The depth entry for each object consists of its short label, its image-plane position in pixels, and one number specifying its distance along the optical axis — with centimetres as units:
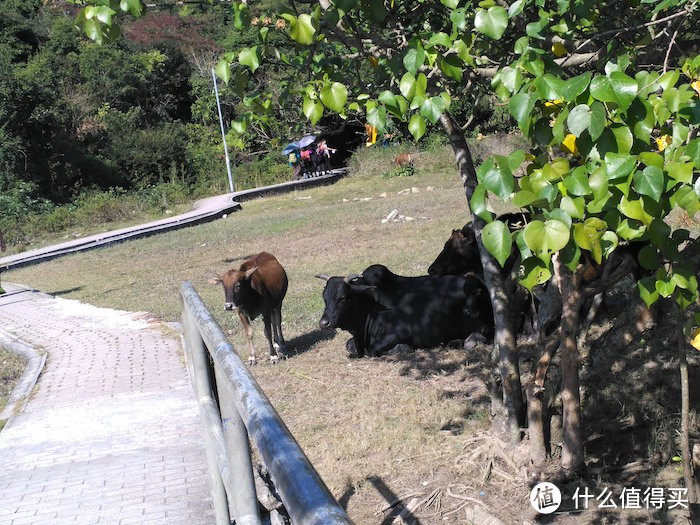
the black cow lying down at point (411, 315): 831
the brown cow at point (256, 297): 847
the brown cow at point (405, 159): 3372
